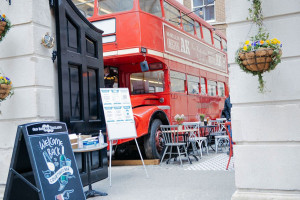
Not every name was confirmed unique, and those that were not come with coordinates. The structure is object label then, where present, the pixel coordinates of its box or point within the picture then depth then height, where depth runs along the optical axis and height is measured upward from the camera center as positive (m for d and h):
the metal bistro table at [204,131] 11.51 -0.75
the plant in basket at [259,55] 3.68 +0.55
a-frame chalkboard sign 3.68 -0.57
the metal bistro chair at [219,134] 11.04 -0.80
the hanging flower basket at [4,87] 4.31 +0.37
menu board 6.41 -0.02
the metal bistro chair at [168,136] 8.48 -0.67
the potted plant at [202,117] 11.58 -0.28
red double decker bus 8.75 +1.46
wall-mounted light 5.01 +1.07
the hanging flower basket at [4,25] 4.48 +1.17
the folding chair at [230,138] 7.02 -0.61
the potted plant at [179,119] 9.51 -0.25
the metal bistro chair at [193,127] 9.33 -0.55
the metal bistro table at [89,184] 5.36 -1.12
